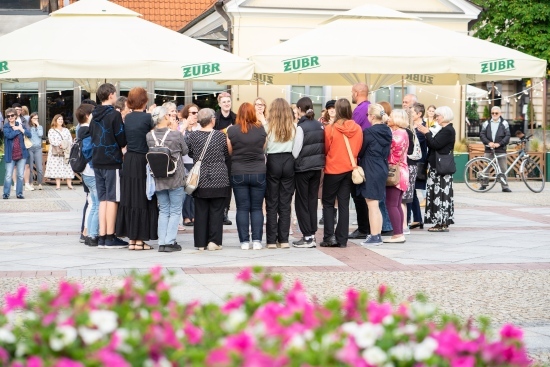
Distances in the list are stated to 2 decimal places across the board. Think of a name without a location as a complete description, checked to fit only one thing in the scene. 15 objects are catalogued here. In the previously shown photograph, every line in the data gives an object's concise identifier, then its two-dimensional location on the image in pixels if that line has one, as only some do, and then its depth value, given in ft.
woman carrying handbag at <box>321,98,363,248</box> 38.88
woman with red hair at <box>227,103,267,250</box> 37.81
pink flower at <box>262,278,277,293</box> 11.66
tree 141.69
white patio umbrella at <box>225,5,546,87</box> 48.73
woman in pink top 40.63
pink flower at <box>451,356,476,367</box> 9.98
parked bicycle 69.72
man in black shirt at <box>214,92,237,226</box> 44.88
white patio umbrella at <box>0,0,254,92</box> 44.29
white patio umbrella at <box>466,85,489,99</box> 117.60
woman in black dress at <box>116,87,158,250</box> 37.29
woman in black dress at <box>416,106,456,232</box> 44.22
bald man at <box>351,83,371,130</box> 41.52
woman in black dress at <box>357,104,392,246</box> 39.17
